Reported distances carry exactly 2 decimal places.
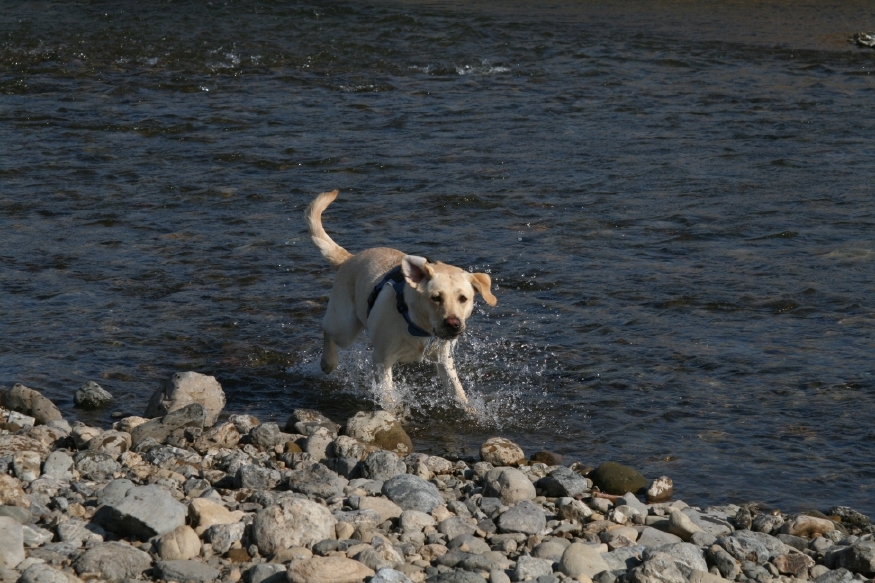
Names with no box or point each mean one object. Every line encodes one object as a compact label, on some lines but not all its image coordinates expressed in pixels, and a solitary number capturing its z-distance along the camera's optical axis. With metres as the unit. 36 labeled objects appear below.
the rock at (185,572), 8.33
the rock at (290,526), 8.91
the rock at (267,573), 8.38
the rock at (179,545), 8.64
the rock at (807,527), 10.45
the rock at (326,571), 8.21
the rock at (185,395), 13.12
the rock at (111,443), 11.36
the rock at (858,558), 9.36
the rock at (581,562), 8.93
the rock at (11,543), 8.14
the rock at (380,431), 12.56
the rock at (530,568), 8.80
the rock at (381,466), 11.25
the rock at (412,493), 10.29
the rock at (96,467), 10.77
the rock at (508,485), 10.95
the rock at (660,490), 11.66
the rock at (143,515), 8.87
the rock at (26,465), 10.27
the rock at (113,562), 8.27
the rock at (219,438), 11.93
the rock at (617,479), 11.63
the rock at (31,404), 12.75
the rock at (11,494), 9.34
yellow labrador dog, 13.13
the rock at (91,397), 13.66
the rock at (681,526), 10.14
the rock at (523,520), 10.08
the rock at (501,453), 12.27
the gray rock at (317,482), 10.43
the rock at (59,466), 10.52
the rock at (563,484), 11.25
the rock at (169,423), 12.04
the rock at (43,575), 7.86
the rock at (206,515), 9.12
